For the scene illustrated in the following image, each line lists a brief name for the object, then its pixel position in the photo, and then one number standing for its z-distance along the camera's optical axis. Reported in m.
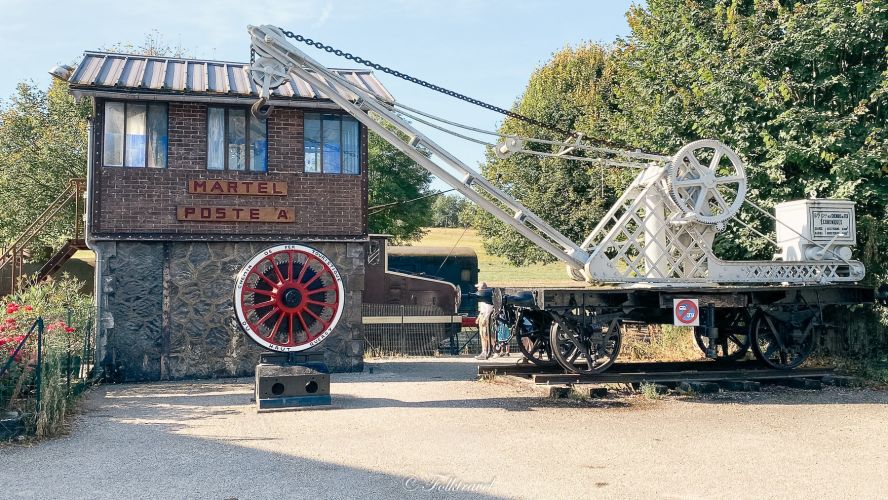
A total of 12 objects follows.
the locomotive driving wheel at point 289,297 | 13.50
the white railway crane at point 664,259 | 12.05
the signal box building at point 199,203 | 13.97
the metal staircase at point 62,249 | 17.48
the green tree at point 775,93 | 14.60
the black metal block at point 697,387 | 12.20
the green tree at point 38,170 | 25.83
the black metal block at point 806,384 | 12.75
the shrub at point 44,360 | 8.95
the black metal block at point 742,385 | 12.57
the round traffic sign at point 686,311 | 12.34
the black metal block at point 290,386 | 10.83
